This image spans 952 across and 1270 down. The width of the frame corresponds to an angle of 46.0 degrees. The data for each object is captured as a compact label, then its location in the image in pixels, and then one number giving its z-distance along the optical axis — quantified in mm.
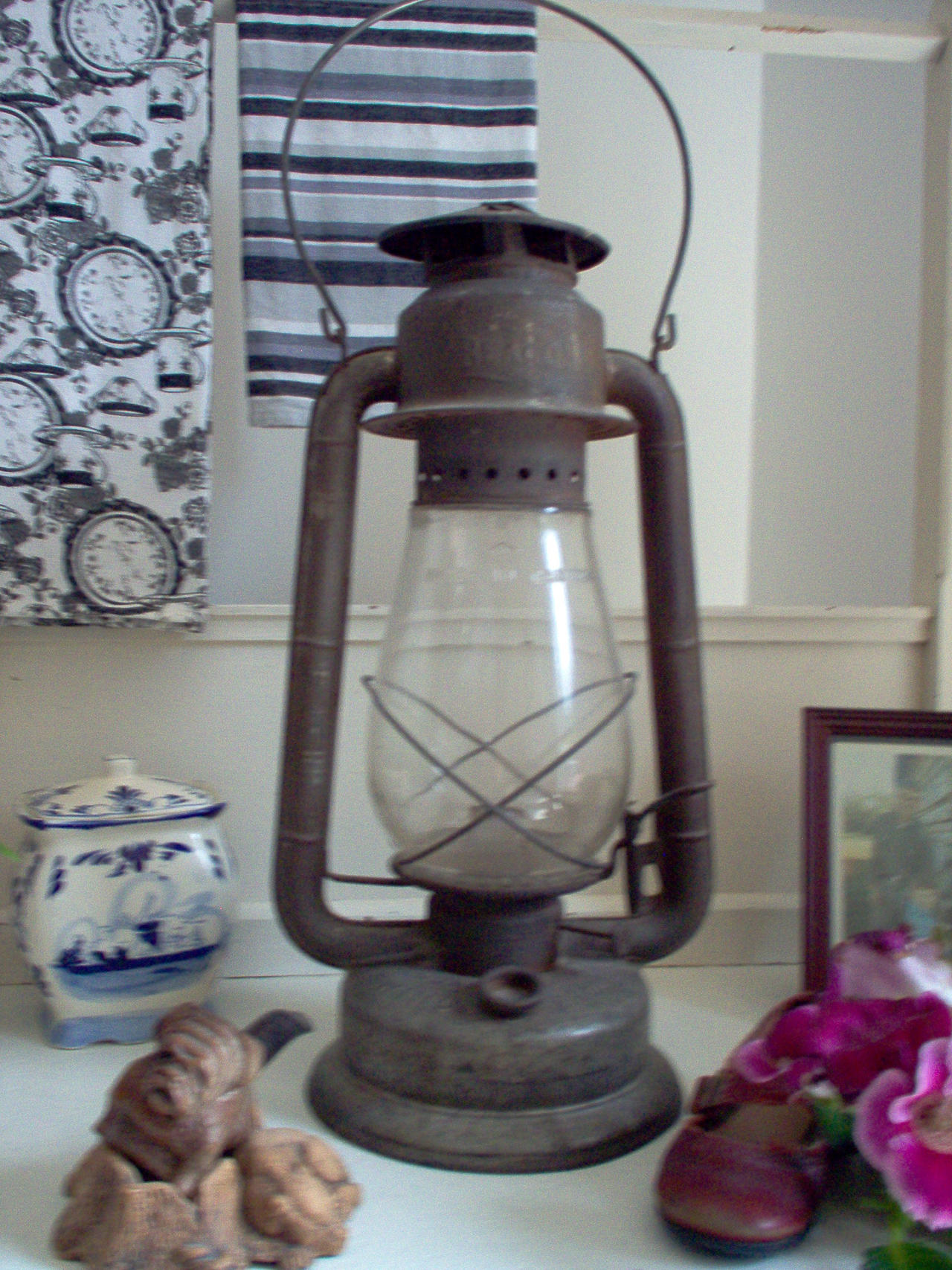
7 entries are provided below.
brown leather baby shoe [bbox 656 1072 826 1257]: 568
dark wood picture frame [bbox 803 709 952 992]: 912
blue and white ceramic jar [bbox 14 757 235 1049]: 834
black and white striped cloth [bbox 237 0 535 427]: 977
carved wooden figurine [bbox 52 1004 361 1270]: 554
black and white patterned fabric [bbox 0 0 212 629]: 924
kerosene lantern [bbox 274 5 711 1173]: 688
